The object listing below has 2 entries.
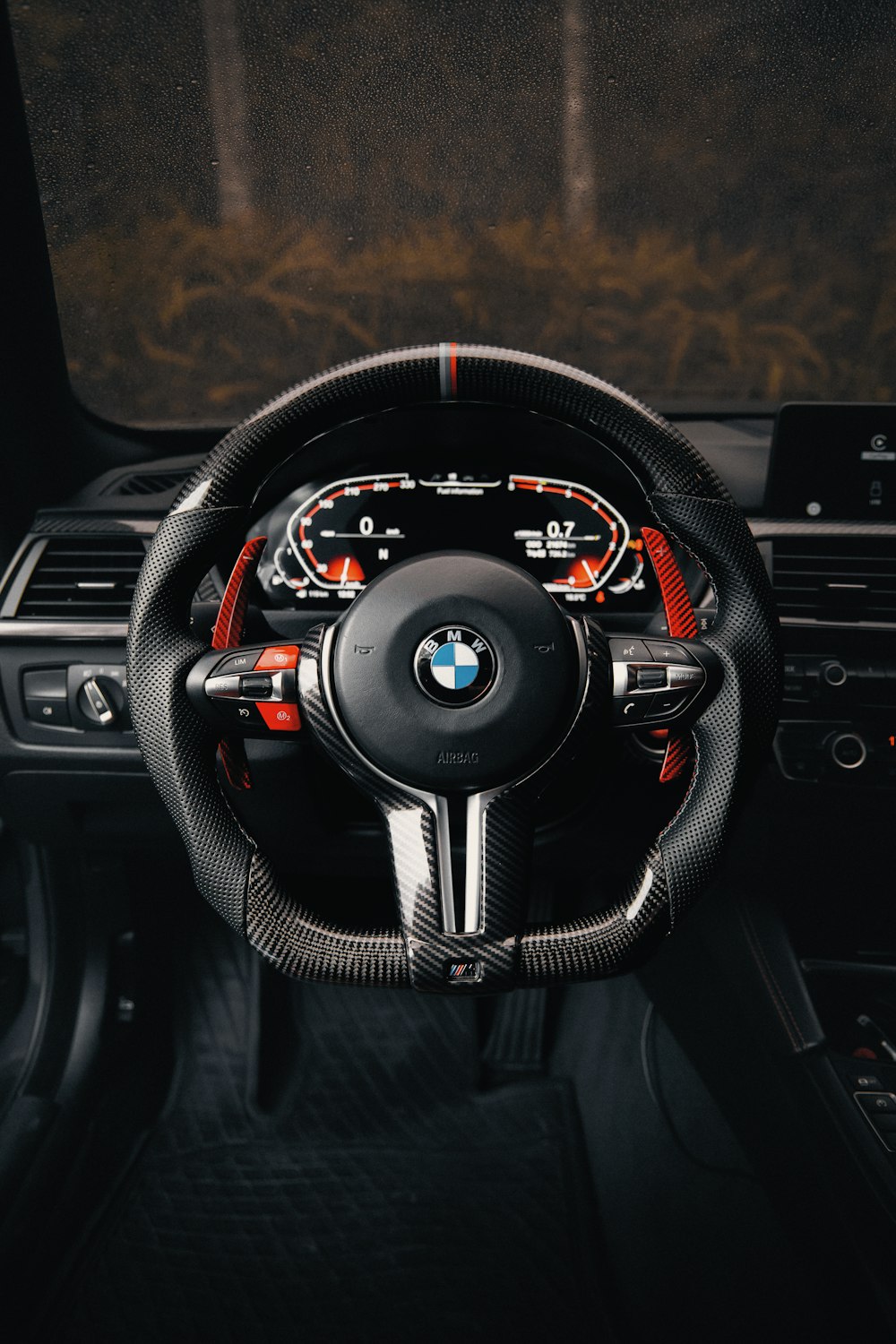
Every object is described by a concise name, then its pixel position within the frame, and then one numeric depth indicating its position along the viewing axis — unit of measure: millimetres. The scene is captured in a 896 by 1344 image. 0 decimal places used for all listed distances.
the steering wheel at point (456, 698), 808
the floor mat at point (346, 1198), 1299
